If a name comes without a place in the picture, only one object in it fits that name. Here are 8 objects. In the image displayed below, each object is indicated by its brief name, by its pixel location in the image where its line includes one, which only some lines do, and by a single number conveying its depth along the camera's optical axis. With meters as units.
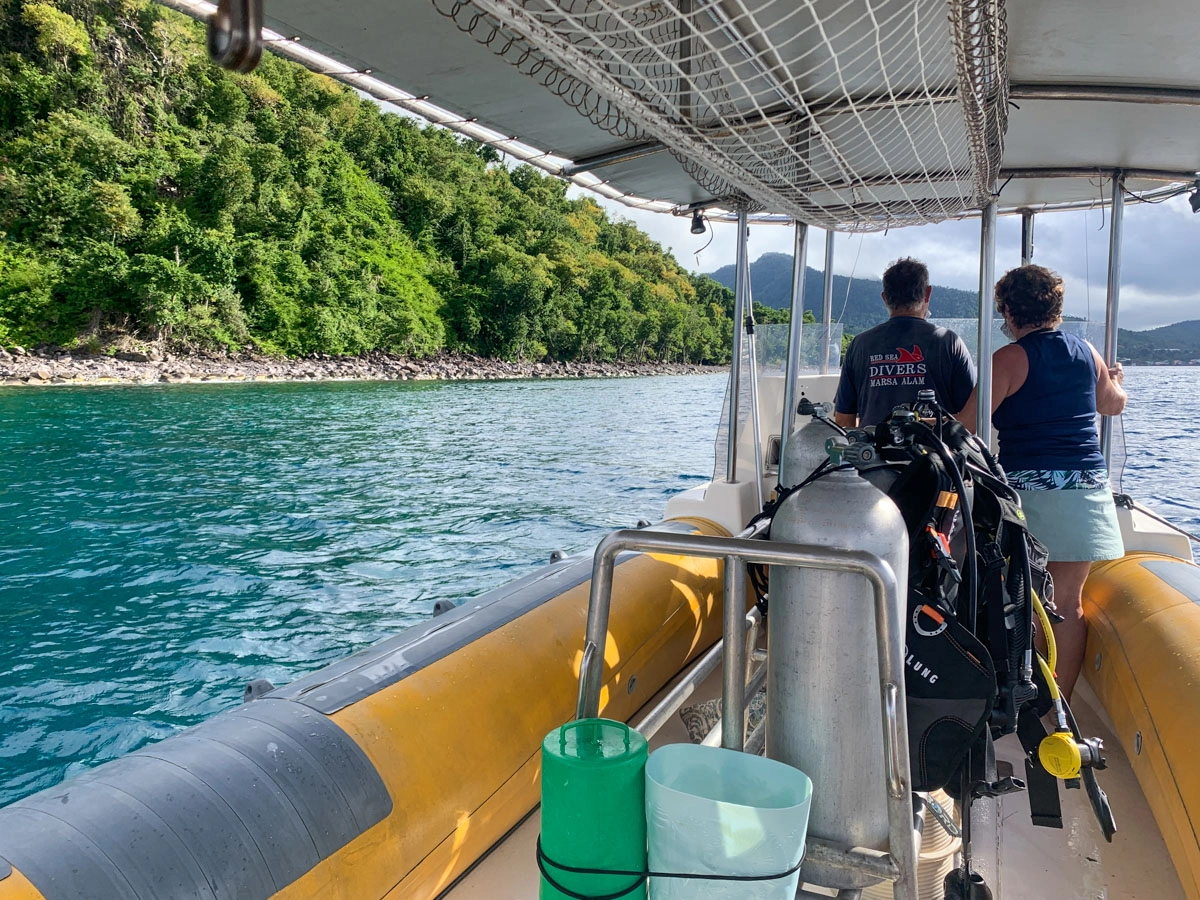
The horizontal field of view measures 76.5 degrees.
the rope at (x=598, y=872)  0.95
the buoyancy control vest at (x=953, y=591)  1.25
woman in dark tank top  2.12
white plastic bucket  0.89
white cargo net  1.56
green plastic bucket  0.95
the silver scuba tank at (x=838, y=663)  1.08
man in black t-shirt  2.36
